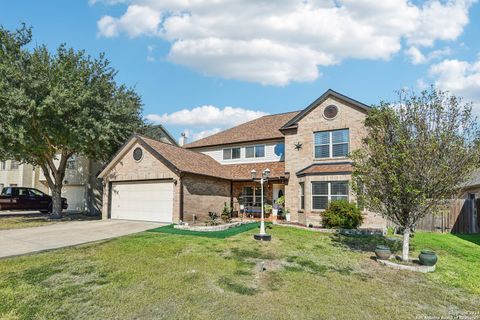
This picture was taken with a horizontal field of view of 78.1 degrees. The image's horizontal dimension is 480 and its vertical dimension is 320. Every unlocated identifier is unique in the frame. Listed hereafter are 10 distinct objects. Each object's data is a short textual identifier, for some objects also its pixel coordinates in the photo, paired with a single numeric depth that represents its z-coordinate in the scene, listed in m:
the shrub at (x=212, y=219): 16.88
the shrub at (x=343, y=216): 15.73
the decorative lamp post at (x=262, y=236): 12.84
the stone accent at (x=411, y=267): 9.15
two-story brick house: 17.39
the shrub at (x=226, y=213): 19.05
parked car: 23.45
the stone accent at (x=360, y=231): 15.23
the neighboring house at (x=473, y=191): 19.39
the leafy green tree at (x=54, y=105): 16.88
